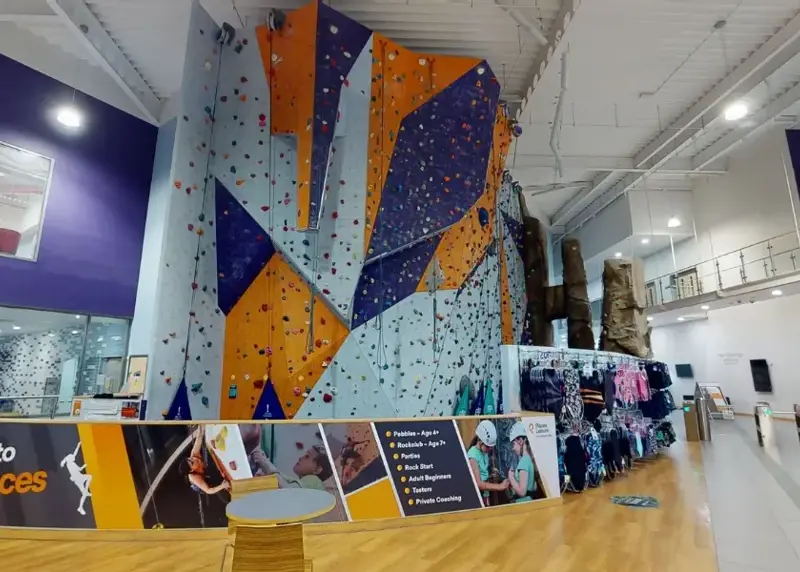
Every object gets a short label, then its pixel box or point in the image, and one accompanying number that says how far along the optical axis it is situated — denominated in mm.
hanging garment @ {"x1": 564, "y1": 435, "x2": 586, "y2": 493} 4766
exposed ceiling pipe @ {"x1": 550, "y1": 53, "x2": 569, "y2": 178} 6879
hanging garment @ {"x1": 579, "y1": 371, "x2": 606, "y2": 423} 5246
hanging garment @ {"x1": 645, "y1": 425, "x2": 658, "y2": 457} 6760
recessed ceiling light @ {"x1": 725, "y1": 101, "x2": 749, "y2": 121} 7555
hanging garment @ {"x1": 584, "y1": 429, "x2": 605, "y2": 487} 4988
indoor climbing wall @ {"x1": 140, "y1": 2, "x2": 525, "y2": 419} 5379
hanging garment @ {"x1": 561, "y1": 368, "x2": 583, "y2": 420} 4926
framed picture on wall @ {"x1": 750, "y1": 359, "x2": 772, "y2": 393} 12477
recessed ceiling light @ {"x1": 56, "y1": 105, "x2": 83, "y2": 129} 6258
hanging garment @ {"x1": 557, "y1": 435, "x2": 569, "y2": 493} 4711
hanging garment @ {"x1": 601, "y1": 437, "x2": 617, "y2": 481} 5457
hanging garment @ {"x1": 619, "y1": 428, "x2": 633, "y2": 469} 5909
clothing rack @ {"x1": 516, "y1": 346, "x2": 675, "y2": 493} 4828
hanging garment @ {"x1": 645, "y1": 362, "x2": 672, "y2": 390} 7535
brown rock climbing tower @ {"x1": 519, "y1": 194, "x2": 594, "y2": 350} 8820
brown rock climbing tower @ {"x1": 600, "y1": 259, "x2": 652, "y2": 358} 8539
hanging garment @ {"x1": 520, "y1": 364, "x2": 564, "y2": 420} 4809
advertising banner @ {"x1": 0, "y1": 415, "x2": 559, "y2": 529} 3506
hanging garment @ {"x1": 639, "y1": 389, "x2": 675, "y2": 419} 6922
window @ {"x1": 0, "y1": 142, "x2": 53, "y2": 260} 6586
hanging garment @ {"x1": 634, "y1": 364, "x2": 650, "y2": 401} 6766
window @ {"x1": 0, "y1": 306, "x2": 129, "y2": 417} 6539
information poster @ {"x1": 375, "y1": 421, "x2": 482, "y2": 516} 3797
